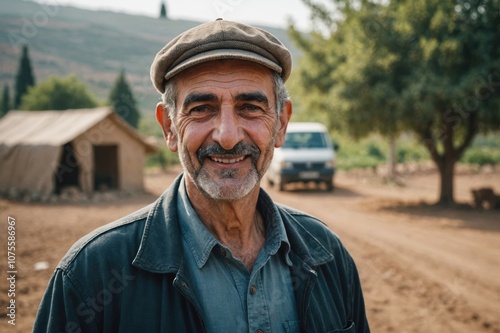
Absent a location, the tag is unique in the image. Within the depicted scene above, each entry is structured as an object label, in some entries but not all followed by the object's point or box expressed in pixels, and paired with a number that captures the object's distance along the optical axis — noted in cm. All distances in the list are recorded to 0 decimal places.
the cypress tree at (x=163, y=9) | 5668
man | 158
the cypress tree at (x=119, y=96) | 3123
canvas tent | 1393
